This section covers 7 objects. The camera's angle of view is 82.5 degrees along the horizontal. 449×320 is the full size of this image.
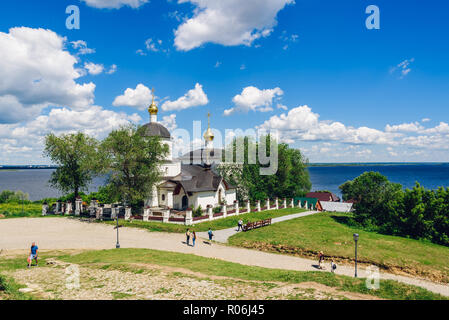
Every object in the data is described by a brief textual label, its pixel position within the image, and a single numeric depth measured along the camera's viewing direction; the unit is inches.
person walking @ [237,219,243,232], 1037.3
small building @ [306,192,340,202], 2189.8
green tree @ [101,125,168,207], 1194.0
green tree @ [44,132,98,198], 1343.5
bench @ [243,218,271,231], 1029.2
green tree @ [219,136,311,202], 1630.2
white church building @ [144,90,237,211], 1338.6
